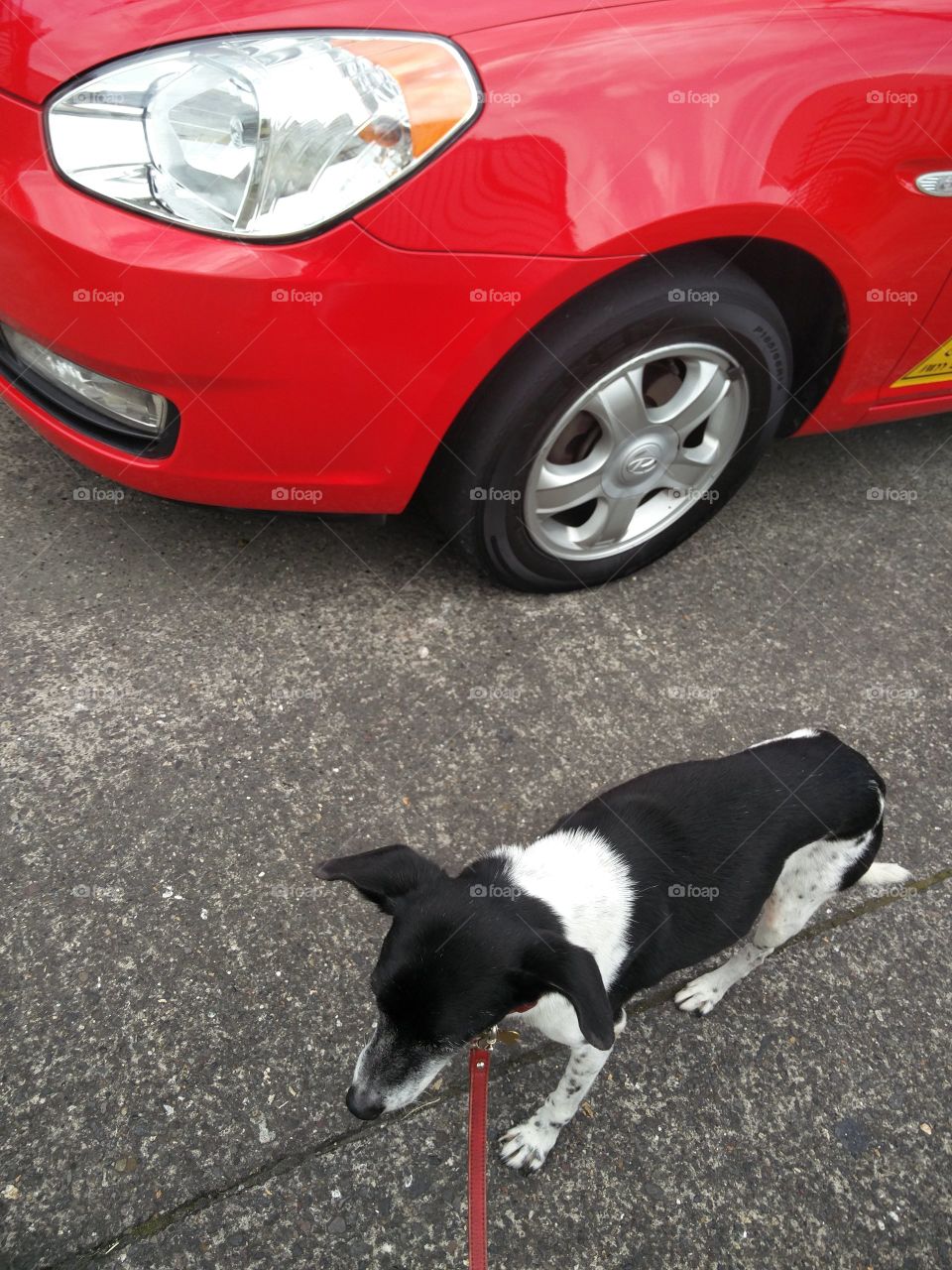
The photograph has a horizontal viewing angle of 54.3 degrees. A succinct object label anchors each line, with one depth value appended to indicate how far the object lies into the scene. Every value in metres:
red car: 1.94
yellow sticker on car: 2.85
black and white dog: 1.45
